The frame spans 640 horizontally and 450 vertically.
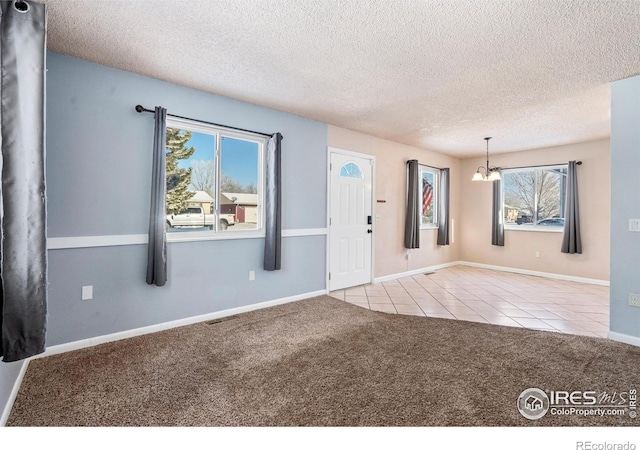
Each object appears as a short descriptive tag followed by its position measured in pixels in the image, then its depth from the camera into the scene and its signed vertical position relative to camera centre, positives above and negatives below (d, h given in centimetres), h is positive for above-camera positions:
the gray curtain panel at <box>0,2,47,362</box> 160 +19
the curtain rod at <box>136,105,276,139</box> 289 +109
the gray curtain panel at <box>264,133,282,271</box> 373 +23
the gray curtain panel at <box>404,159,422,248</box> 565 +36
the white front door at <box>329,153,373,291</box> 464 +9
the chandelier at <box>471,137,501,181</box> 513 +84
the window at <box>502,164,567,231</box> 581 +61
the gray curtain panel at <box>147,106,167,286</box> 288 +12
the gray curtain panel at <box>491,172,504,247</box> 637 +24
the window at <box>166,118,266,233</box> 325 +52
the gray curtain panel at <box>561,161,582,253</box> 534 +26
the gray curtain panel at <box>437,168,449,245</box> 652 +40
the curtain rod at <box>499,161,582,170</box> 537 +118
